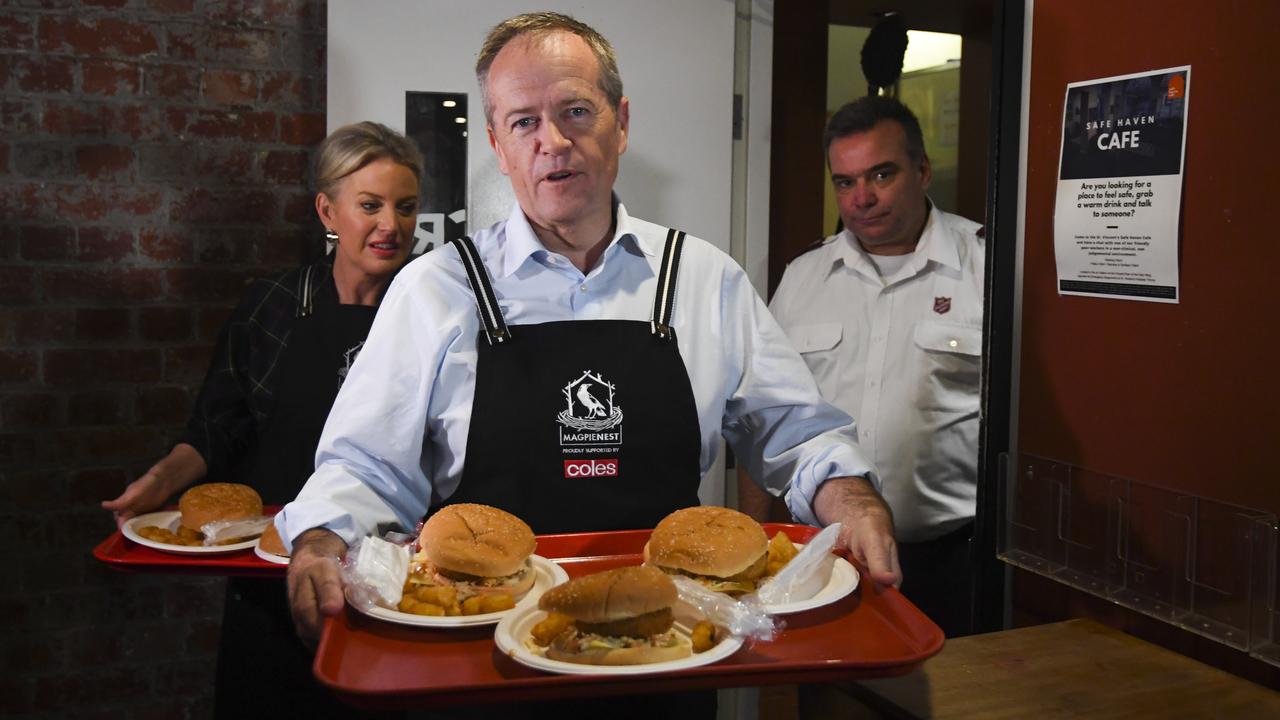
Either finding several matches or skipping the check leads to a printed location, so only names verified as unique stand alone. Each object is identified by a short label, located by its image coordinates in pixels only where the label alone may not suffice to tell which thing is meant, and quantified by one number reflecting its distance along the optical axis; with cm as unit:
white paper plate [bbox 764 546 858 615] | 140
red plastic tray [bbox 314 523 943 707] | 115
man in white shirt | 254
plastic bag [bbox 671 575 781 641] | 130
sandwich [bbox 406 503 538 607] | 146
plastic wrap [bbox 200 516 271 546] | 199
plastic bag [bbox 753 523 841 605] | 145
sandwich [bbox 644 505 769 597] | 152
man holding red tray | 173
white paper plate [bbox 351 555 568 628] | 132
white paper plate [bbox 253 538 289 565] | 192
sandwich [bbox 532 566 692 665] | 123
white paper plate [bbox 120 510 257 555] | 194
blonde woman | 223
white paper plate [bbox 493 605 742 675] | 116
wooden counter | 132
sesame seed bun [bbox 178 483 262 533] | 203
